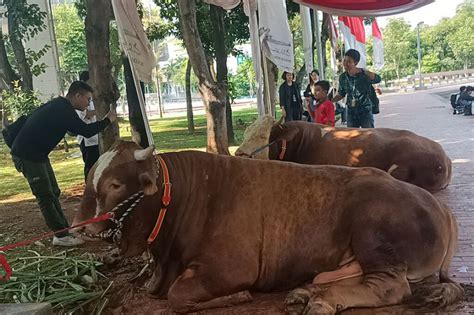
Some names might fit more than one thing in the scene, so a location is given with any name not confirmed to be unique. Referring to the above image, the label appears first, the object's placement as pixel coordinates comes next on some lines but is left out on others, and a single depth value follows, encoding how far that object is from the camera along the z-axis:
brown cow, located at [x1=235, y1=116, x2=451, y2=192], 6.03
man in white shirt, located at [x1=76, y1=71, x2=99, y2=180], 7.64
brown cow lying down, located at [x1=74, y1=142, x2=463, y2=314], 3.56
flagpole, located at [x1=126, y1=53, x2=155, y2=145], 5.77
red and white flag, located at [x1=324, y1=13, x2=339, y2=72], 18.48
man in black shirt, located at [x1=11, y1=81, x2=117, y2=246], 5.95
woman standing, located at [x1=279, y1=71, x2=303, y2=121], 11.24
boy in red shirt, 8.29
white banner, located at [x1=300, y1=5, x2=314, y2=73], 13.48
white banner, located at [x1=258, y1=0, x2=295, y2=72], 8.46
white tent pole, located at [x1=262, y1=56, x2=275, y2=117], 8.88
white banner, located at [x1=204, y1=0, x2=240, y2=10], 8.32
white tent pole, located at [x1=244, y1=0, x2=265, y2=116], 7.84
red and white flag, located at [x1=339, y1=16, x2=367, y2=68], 16.50
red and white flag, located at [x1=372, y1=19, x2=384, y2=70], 21.45
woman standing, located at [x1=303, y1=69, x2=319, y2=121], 13.46
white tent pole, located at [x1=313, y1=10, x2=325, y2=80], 17.12
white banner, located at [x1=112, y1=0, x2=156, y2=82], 5.55
